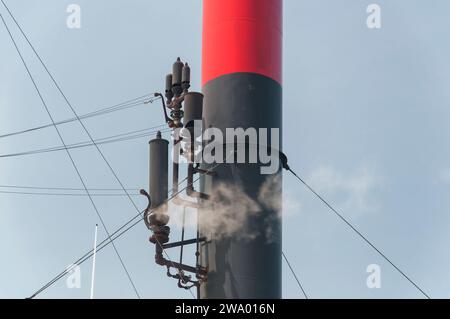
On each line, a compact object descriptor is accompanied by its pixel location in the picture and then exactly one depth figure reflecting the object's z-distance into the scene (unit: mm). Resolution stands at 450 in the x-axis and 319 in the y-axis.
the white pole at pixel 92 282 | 27345
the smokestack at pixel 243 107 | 19688
